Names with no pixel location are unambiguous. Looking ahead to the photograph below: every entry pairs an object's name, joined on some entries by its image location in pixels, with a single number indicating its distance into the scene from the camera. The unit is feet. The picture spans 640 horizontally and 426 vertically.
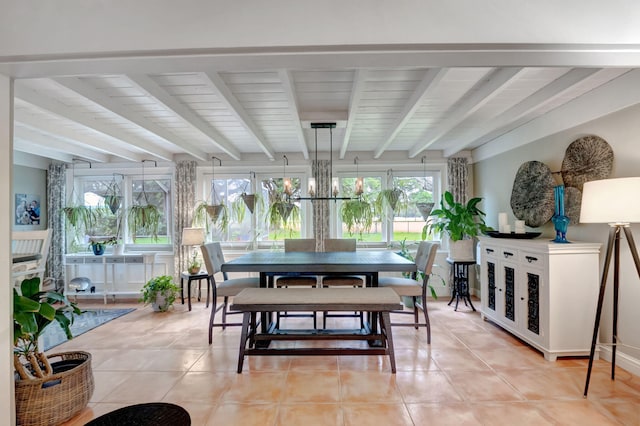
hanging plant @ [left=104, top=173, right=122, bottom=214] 17.22
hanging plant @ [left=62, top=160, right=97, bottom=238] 17.11
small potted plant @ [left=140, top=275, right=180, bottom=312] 14.89
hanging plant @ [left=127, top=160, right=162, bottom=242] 17.46
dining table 10.10
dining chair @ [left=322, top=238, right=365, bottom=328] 12.57
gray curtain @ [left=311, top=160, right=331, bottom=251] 17.47
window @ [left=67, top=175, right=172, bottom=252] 17.94
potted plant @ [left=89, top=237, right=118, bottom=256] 17.06
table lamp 15.75
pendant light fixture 11.59
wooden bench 8.92
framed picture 16.15
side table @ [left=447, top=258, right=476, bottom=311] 15.02
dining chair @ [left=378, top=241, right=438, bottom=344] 10.94
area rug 11.34
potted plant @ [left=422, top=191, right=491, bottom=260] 15.16
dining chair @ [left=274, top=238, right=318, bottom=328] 12.91
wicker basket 6.41
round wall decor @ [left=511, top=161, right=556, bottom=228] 11.40
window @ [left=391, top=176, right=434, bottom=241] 17.97
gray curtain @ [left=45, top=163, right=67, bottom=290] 17.43
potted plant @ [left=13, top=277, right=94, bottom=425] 6.23
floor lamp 7.15
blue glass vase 9.95
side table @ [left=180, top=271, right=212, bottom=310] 15.21
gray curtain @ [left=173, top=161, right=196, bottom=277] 17.42
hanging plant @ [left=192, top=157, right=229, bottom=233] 16.87
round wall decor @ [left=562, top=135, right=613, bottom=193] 9.18
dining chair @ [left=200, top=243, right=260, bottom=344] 11.23
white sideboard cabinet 9.45
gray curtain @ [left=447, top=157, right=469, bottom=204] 17.28
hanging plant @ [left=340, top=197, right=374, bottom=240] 16.69
